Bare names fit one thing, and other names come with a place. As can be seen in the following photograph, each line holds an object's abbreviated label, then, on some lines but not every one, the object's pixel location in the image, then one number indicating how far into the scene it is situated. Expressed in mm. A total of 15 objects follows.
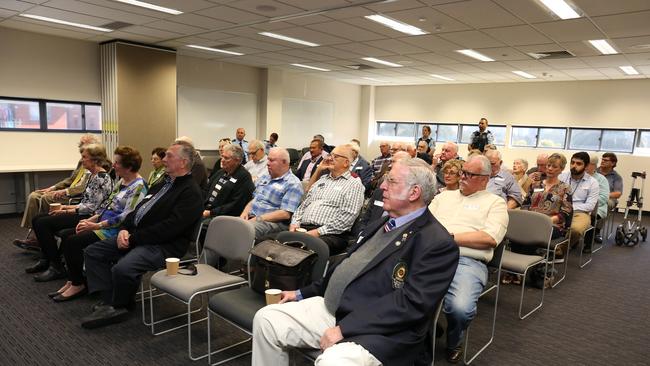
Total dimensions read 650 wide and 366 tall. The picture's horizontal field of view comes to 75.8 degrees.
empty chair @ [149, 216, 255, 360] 2539
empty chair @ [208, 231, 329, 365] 2213
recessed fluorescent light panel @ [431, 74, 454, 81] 10066
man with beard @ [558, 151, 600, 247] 4879
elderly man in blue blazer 1749
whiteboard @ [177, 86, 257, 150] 9109
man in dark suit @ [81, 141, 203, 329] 3012
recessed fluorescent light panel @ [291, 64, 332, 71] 9505
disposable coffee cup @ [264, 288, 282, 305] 2160
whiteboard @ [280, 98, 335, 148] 11289
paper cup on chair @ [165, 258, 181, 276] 2678
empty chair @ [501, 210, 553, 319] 3363
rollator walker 6414
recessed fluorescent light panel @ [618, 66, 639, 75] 7789
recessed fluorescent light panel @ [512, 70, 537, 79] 9055
